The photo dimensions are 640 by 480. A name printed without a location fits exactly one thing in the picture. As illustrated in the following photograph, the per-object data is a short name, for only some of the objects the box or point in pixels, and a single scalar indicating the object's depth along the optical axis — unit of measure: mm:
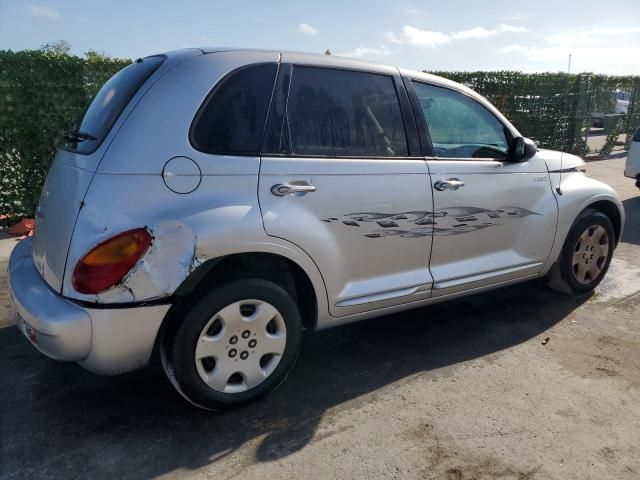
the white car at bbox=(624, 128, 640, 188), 8597
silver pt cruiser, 2381
